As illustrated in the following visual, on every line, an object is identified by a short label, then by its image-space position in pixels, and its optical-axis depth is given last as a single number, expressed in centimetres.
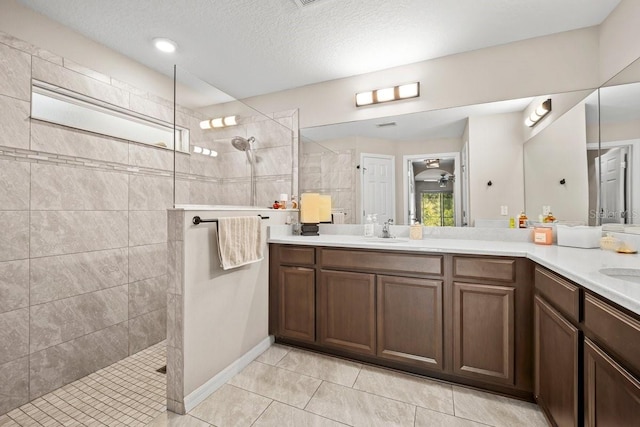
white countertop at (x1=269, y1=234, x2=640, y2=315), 85
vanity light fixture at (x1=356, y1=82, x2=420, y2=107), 242
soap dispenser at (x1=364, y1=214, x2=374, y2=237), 244
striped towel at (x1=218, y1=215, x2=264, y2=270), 179
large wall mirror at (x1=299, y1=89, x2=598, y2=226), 199
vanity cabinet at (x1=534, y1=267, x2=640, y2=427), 78
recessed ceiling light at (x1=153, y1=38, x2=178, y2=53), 218
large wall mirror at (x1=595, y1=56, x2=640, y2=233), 157
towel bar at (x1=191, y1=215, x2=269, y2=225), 163
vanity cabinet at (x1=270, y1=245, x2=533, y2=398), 161
